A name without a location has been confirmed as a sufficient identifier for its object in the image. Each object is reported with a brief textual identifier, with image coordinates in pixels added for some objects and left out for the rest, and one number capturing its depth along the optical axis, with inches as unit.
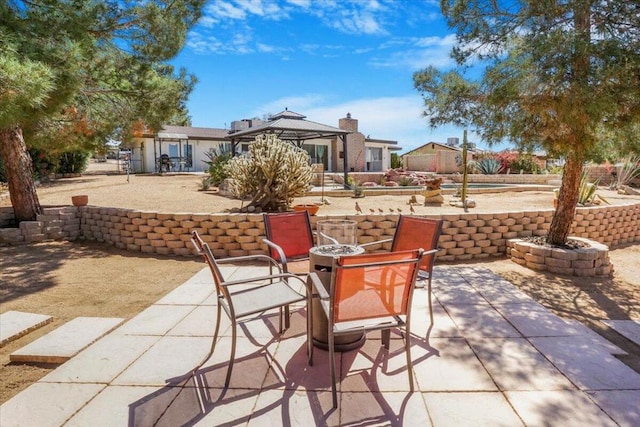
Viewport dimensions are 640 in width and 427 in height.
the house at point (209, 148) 947.3
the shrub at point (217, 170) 536.7
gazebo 522.3
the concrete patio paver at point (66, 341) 110.3
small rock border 209.0
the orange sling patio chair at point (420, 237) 131.9
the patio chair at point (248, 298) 94.5
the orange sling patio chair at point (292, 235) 151.3
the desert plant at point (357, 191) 490.0
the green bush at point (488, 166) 831.1
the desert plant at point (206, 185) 526.0
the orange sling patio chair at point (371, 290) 86.3
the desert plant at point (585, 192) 337.1
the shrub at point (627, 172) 581.0
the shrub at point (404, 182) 697.6
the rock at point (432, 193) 408.7
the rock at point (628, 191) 536.3
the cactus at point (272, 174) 292.2
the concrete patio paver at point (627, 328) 127.1
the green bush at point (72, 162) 703.7
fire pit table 111.1
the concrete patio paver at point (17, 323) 127.6
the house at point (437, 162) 954.1
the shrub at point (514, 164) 860.0
